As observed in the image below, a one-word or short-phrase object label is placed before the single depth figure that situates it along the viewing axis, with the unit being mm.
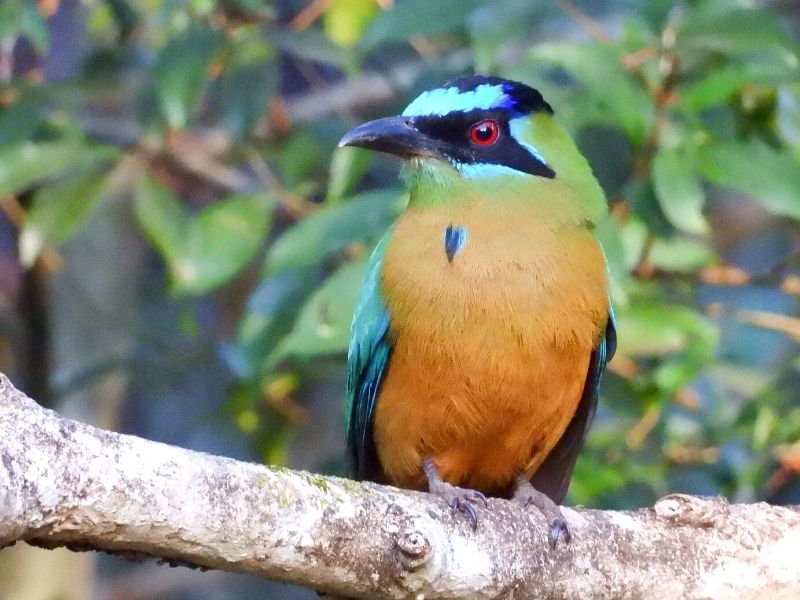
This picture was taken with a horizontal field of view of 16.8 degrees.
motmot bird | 8445
